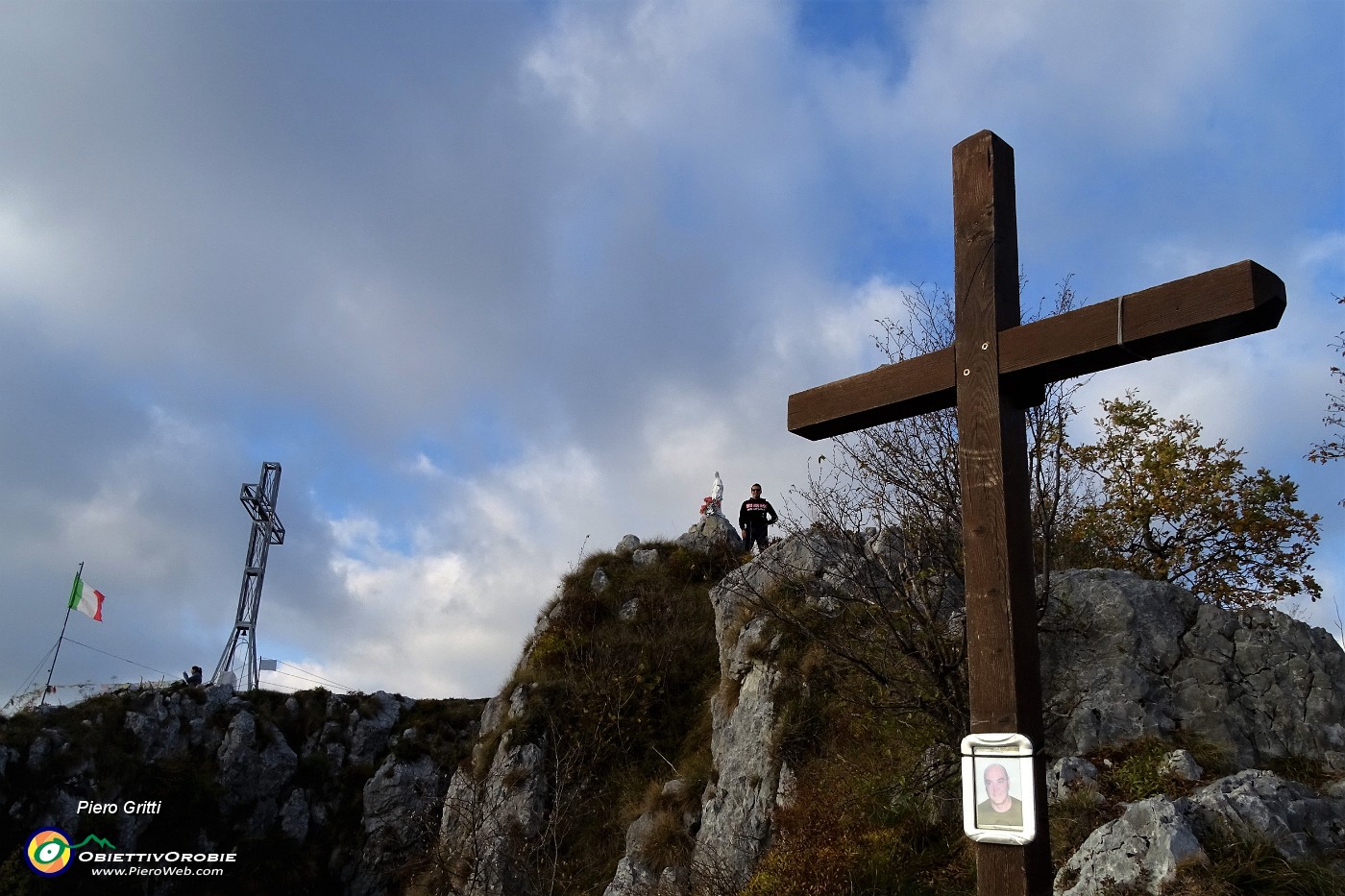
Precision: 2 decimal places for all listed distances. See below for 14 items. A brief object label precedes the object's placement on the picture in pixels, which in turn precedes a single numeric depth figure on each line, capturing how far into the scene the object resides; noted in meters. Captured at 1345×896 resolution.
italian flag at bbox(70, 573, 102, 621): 34.06
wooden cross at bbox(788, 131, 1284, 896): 3.41
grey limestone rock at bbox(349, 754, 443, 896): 22.12
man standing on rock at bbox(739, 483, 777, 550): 22.17
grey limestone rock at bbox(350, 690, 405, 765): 29.12
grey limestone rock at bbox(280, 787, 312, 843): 27.20
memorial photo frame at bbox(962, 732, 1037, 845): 3.23
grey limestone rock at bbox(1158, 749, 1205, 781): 7.93
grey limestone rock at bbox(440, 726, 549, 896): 14.10
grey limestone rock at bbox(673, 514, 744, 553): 23.72
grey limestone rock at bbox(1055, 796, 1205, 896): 5.74
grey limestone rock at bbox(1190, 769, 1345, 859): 6.04
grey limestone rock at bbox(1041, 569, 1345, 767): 8.63
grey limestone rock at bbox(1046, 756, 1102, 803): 7.82
